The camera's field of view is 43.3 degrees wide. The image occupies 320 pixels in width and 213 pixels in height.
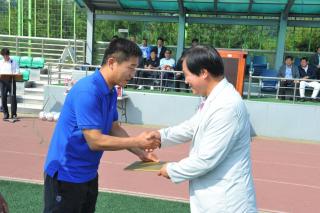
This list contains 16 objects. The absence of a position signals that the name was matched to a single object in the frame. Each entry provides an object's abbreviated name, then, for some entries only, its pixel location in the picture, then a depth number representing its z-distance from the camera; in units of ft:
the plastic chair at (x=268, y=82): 40.97
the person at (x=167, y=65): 42.14
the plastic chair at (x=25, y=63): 49.56
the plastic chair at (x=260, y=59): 47.73
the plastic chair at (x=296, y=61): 45.07
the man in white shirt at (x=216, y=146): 7.30
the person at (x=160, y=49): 44.06
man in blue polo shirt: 8.16
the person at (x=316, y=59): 41.61
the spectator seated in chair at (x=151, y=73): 42.68
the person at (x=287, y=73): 40.19
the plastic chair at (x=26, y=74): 44.20
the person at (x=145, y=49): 43.98
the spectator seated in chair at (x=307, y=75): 38.17
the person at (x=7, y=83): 36.63
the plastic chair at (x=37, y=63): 49.51
